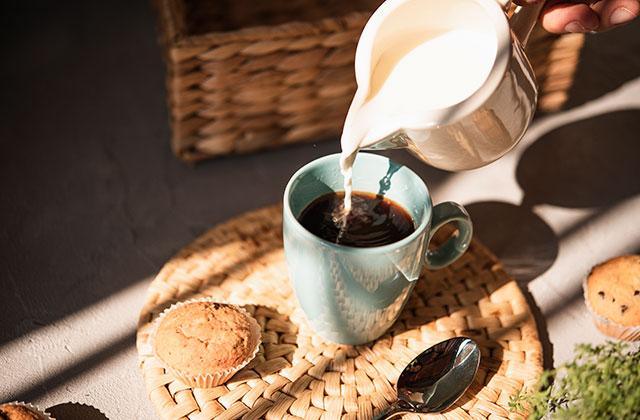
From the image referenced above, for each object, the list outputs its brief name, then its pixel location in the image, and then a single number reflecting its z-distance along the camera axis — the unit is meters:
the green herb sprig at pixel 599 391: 0.68
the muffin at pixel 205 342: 0.80
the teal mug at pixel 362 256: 0.77
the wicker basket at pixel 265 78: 1.06
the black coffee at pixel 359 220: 0.82
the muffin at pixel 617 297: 0.92
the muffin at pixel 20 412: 0.74
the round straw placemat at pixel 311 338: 0.81
